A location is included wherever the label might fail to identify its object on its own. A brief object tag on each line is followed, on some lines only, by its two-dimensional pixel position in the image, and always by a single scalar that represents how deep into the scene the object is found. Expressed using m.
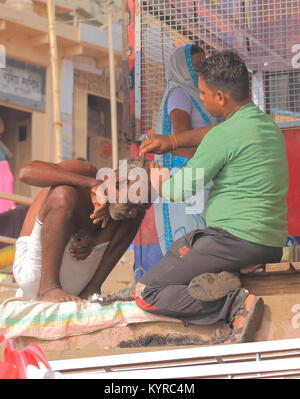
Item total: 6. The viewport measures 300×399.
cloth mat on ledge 6.84
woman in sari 9.22
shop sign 22.30
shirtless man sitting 7.34
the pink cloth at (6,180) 18.15
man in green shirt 6.55
